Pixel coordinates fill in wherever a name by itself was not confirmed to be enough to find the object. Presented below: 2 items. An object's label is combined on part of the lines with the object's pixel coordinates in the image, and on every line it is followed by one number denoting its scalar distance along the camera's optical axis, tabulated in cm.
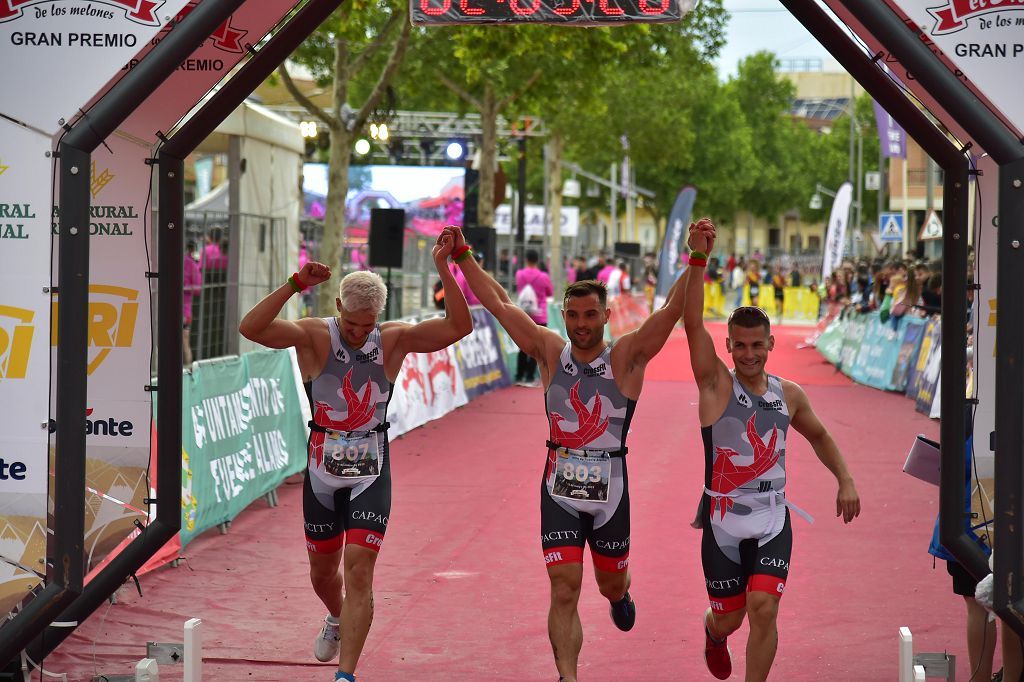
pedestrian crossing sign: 3688
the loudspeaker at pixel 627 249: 6088
